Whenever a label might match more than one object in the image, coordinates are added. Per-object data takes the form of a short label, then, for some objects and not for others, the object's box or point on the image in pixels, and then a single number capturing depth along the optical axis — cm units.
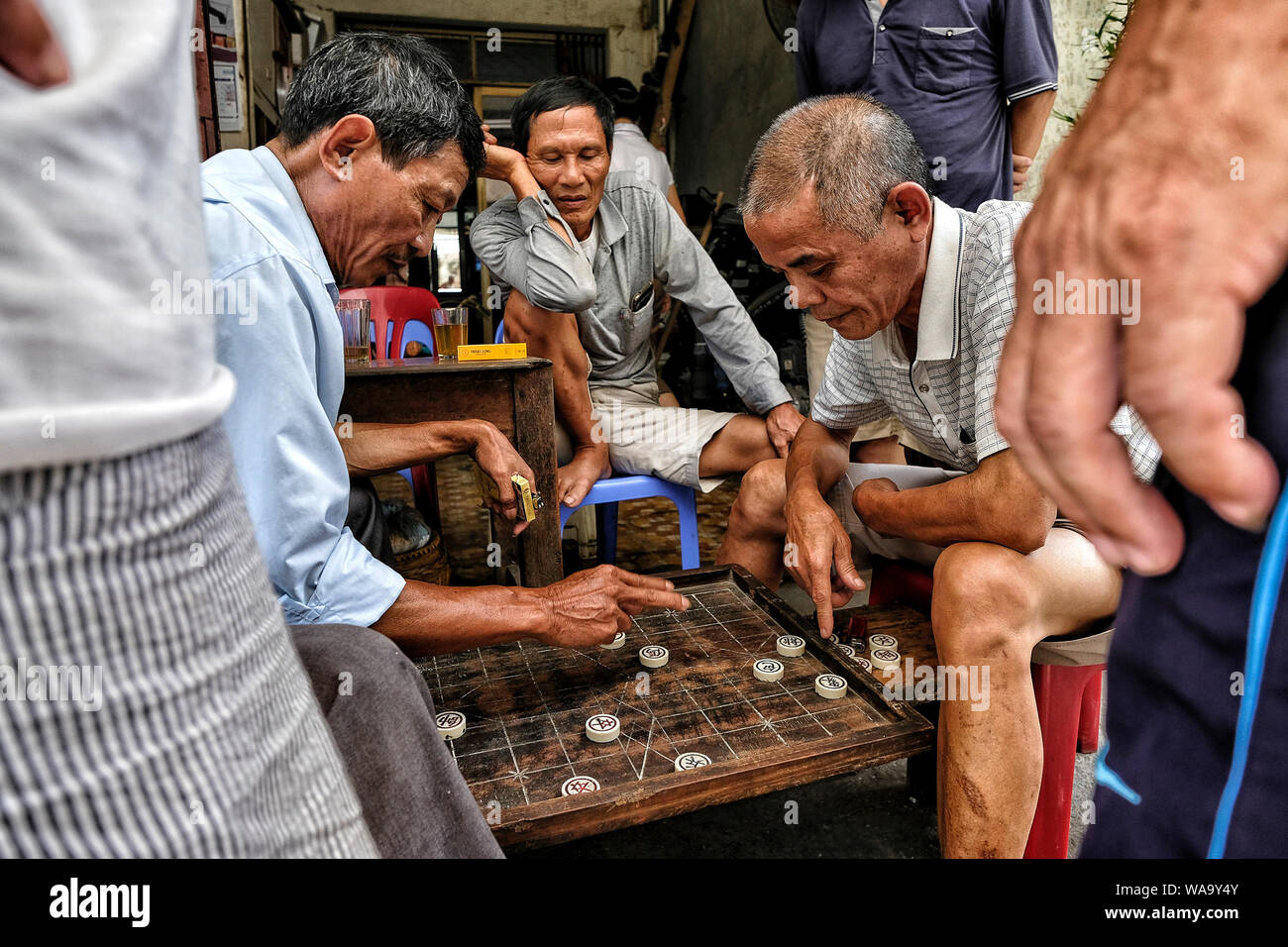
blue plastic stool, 286
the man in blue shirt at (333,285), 131
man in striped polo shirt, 155
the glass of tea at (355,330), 253
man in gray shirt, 291
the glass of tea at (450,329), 280
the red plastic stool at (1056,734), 174
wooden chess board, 126
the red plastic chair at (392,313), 375
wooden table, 222
